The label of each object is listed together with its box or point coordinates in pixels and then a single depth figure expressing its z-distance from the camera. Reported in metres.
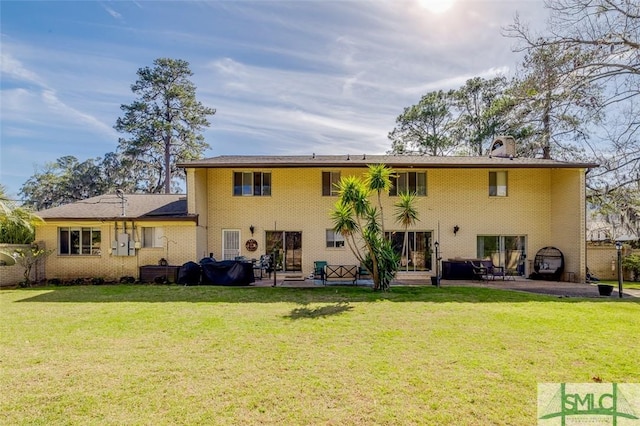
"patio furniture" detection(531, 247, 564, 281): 15.38
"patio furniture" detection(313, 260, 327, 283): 14.30
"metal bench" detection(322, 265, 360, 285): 13.98
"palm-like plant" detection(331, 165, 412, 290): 11.34
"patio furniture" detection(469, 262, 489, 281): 14.66
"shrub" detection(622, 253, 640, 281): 15.84
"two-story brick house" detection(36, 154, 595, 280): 16.16
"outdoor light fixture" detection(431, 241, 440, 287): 12.79
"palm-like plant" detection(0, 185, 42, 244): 12.09
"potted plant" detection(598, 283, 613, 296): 11.11
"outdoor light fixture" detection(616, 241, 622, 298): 10.95
